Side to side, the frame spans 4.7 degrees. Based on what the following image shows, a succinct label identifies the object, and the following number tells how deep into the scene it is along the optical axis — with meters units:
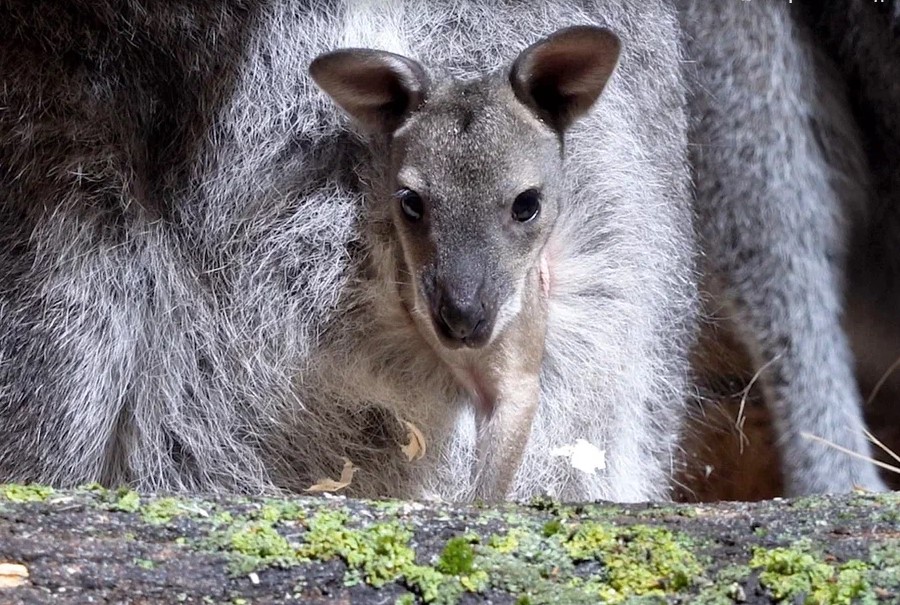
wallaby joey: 3.17
